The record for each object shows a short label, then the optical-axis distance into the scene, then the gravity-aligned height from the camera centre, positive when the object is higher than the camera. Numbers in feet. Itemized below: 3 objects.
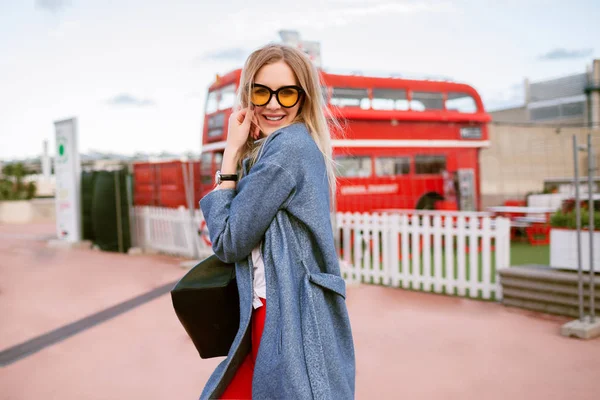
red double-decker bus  35.96 +2.20
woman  5.01 -0.79
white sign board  43.34 +0.12
